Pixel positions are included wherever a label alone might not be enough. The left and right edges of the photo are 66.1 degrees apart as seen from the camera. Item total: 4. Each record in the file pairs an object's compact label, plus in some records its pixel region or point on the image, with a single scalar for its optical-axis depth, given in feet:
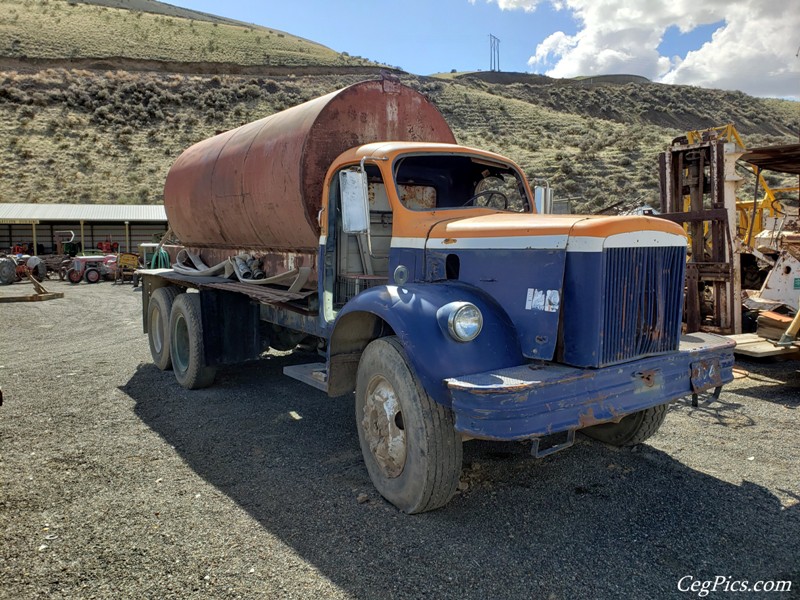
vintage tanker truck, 11.75
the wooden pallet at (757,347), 22.94
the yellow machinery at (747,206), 29.01
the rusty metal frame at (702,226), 26.84
